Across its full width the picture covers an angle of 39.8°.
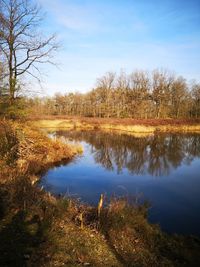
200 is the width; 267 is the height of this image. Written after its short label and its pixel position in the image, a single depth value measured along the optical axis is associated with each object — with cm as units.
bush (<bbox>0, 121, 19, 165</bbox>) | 1307
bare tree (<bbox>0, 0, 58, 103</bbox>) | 1805
